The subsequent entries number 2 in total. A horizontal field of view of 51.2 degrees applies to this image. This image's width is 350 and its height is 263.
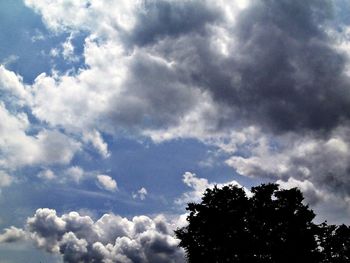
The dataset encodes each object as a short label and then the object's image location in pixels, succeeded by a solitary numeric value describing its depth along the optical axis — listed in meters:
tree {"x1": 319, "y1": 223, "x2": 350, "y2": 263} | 47.38
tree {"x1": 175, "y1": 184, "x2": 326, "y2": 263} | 44.22
